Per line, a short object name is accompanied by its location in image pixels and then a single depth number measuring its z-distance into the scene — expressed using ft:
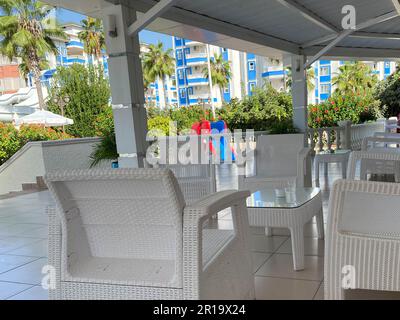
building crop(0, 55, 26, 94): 133.49
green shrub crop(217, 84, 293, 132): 43.83
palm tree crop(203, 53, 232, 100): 125.18
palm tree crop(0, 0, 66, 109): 61.77
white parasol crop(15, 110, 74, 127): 46.26
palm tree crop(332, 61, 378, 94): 105.81
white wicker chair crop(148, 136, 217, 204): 12.41
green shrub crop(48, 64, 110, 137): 54.24
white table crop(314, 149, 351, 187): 18.19
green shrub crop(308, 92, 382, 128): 38.58
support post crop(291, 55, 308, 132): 25.96
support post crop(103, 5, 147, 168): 12.82
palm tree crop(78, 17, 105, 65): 91.56
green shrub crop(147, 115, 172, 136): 30.27
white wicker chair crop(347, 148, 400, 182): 7.70
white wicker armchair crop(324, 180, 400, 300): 4.65
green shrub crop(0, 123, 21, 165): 30.17
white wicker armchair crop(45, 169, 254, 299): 4.95
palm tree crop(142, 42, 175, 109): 121.49
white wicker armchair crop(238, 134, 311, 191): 13.80
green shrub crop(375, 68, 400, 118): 43.68
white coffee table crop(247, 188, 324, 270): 8.58
